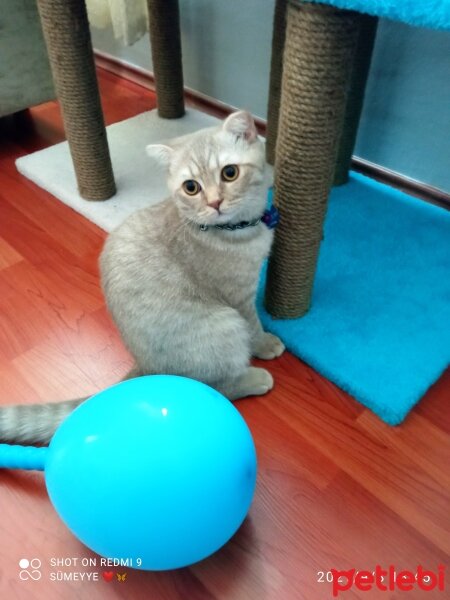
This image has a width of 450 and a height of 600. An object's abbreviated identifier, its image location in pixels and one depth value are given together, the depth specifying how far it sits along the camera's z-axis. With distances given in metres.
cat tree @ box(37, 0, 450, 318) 0.83
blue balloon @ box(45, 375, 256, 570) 0.68
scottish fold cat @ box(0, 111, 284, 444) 0.90
